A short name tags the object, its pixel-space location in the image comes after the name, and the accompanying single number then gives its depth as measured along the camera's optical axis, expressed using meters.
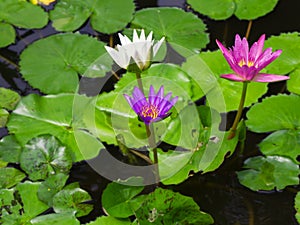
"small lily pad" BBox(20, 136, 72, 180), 1.52
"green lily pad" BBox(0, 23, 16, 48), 1.72
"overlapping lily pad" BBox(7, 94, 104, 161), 1.54
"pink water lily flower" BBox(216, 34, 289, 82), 1.36
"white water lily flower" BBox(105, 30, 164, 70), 1.36
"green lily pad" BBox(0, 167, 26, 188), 1.52
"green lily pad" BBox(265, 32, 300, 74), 1.61
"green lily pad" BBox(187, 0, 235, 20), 1.72
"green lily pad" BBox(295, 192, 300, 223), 1.44
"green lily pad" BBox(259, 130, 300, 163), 1.51
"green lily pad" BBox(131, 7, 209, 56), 1.68
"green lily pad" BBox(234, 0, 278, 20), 1.72
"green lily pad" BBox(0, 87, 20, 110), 1.62
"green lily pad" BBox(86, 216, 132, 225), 1.45
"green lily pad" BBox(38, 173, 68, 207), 1.49
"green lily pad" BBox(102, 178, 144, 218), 1.44
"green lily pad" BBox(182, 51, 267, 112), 1.57
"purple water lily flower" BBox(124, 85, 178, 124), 1.37
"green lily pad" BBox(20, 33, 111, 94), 1.62
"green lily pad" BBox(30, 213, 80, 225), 1.45
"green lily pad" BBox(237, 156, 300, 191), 1.49
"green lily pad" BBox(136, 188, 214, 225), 1.40
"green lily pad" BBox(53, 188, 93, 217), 1.47
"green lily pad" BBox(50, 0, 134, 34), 1.72
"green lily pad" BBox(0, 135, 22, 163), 1.55
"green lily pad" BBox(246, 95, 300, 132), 1.53
